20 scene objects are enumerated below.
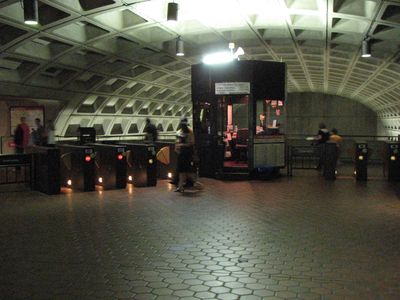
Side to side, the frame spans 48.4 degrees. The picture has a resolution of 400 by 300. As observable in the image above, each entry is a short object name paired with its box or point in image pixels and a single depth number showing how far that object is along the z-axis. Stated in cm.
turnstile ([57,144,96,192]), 1287
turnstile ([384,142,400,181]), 1484
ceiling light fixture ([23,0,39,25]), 948
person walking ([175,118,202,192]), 1238
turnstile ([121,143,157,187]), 1386
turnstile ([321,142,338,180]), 1524
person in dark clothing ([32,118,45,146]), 1700
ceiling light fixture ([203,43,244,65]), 1583
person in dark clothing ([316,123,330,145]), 1705
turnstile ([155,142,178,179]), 1537
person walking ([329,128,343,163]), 1692
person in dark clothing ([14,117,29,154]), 1595
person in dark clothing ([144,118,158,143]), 1902
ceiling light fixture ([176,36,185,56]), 1527
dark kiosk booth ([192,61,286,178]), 1541
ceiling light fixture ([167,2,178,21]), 1042
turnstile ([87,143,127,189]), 1336
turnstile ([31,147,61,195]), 1237
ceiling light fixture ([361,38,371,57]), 1387
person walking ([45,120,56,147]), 1675
